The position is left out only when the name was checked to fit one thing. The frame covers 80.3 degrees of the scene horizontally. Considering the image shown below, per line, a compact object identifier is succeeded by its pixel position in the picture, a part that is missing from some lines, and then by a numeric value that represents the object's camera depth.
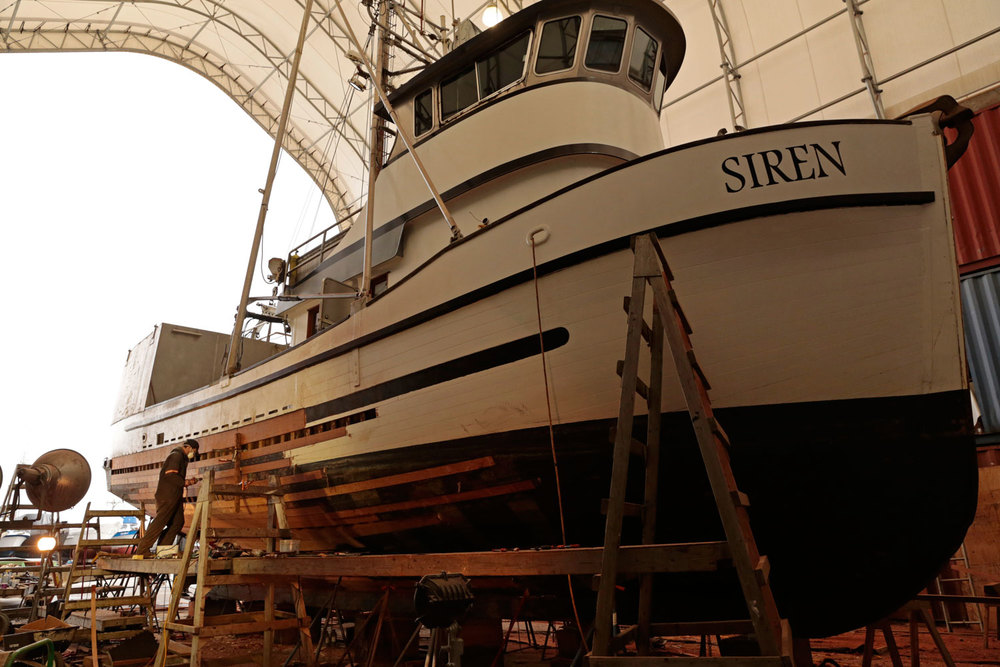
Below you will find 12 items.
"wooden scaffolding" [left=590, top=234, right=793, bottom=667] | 2.31
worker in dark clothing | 5.68
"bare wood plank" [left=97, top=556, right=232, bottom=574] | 4.18
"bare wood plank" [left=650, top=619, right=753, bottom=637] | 2.98
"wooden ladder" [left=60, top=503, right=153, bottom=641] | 5.97
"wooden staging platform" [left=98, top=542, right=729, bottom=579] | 2.49
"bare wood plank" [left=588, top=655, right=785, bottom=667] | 2.19
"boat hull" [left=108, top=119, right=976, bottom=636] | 3.16
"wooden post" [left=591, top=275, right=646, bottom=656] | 2.42
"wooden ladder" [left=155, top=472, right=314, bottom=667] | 3.93
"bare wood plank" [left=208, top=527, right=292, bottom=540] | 4.25
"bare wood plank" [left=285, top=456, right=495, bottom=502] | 4.20
